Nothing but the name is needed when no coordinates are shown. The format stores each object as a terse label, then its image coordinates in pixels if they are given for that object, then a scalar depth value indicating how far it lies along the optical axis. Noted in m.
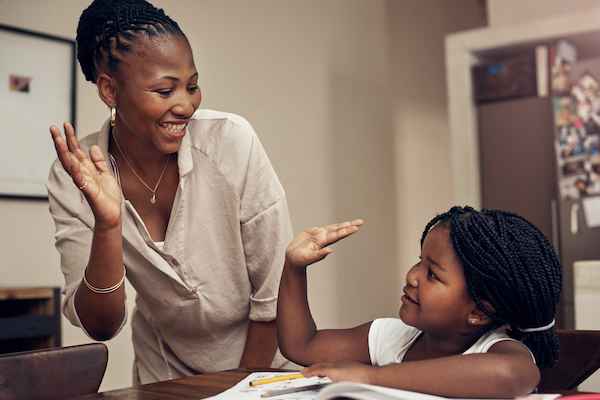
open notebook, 0.61
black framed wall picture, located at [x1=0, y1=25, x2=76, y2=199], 2.41
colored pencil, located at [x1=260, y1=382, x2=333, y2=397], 0.70
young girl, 0.66
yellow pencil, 0.79
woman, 1.13
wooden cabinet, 1.93
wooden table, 0.76
